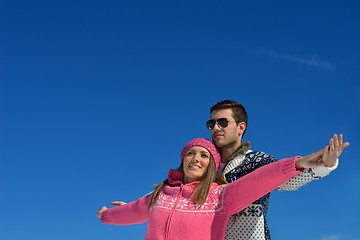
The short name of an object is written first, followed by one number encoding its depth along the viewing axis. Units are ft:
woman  20.44
